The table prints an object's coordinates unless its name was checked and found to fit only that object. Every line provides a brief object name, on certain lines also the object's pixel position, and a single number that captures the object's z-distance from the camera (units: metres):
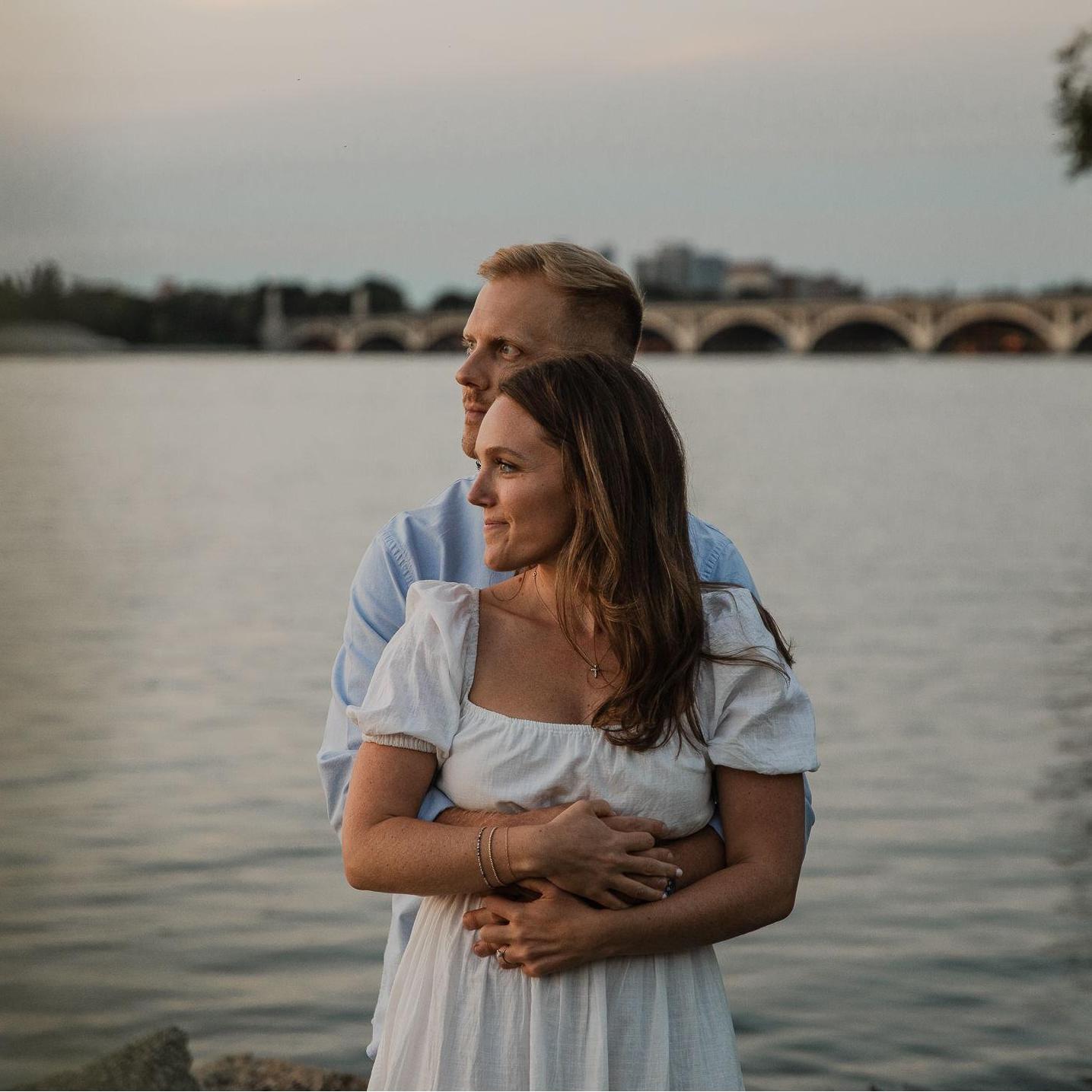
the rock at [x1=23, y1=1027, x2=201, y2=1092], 3.93
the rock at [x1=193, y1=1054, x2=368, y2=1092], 4.39
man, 2.29
